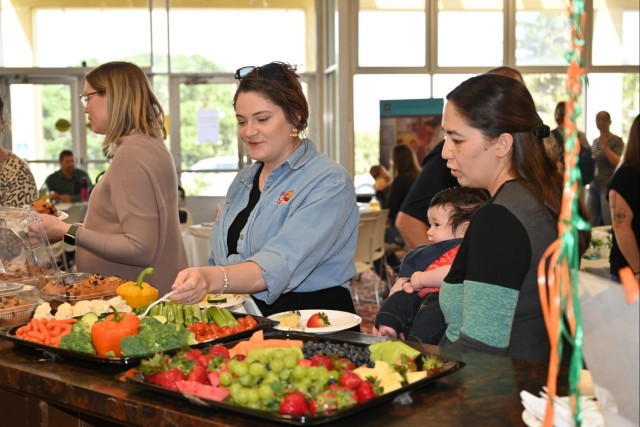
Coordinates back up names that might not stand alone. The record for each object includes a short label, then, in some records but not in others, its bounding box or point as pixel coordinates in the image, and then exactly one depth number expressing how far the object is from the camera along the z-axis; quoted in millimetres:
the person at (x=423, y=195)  3777
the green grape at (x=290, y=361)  1626
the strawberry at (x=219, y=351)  1815
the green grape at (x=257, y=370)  1610
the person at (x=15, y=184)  3744
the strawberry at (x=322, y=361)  1682
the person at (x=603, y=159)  10203
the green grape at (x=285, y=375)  1602
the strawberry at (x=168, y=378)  1686
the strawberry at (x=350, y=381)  1601
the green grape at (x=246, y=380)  1593
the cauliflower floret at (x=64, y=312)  2469
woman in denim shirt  2650
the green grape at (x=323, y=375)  1598
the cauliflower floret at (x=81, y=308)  2490
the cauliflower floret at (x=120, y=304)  2521
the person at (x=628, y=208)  4008
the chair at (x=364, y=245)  7574
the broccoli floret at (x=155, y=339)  1927
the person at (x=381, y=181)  10130
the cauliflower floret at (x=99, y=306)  2504
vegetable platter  1942
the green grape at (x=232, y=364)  1627
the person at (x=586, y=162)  9618
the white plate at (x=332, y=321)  2248
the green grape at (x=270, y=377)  1581
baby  2529
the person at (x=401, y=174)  7961
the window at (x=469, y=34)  12266
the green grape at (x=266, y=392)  1544
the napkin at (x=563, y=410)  1383
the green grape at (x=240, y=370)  1612
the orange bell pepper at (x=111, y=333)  1978
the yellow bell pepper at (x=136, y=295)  2510
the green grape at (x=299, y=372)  1601
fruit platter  1522
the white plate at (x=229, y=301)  2601
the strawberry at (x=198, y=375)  1679
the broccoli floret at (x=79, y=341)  2012
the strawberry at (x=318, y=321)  2365
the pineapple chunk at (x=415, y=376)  1700
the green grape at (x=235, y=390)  1562
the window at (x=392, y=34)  12219
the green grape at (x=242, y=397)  1549
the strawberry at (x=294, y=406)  1486
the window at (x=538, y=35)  12242
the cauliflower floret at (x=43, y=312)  2473
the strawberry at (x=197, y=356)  1742
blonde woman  3195
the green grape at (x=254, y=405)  1539
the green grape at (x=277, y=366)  1615
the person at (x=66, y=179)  10789
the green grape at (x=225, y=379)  1618
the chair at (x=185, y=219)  8420
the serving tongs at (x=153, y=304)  2127
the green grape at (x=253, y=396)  1544
